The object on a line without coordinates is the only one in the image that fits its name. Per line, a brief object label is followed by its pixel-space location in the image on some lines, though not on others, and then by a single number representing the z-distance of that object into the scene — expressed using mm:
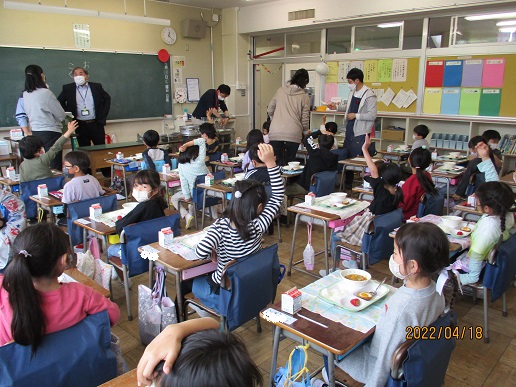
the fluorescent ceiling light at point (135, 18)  6486
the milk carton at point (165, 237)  2846
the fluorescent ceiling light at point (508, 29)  6837
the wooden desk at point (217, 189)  4691
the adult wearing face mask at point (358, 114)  6383
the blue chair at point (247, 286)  2373
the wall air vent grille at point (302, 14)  8634
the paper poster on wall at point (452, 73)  7375
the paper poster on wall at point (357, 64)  8555
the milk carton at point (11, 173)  5159
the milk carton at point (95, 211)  3543
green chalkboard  7207
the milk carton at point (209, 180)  4922
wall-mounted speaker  9445
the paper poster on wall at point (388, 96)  8227
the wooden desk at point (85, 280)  2164
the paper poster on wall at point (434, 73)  7562
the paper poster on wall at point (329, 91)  9156
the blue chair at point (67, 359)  1507
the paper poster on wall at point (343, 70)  8797
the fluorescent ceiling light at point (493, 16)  6816
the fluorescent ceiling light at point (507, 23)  6829
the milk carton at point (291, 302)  1941
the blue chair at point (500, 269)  2748
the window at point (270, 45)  10188
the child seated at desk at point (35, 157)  4711
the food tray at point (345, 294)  1997
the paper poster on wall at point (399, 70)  7963
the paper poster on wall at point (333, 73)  8991
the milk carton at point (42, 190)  4277
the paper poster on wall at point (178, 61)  9483
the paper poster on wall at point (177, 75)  9539
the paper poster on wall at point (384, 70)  8156
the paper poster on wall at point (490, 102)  7074
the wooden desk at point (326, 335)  1719
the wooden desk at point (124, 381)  1409
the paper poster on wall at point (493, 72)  6961
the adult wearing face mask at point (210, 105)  8344
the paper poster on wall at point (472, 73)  7180
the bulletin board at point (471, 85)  6957
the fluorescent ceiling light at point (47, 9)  5652
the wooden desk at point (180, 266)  2576
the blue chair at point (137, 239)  3027
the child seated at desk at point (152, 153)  5637
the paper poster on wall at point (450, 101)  7488
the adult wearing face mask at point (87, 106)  7312
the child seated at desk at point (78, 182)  4039
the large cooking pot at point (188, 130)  8891
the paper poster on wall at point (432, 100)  7680
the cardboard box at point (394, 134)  8166
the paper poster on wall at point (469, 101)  7301
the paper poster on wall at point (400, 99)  8078
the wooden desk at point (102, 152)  7069
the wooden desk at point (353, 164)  5955
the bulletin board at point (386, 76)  7926
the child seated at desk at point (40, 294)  1558
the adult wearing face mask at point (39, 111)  5918
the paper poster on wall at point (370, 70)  8375
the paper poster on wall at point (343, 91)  8930
